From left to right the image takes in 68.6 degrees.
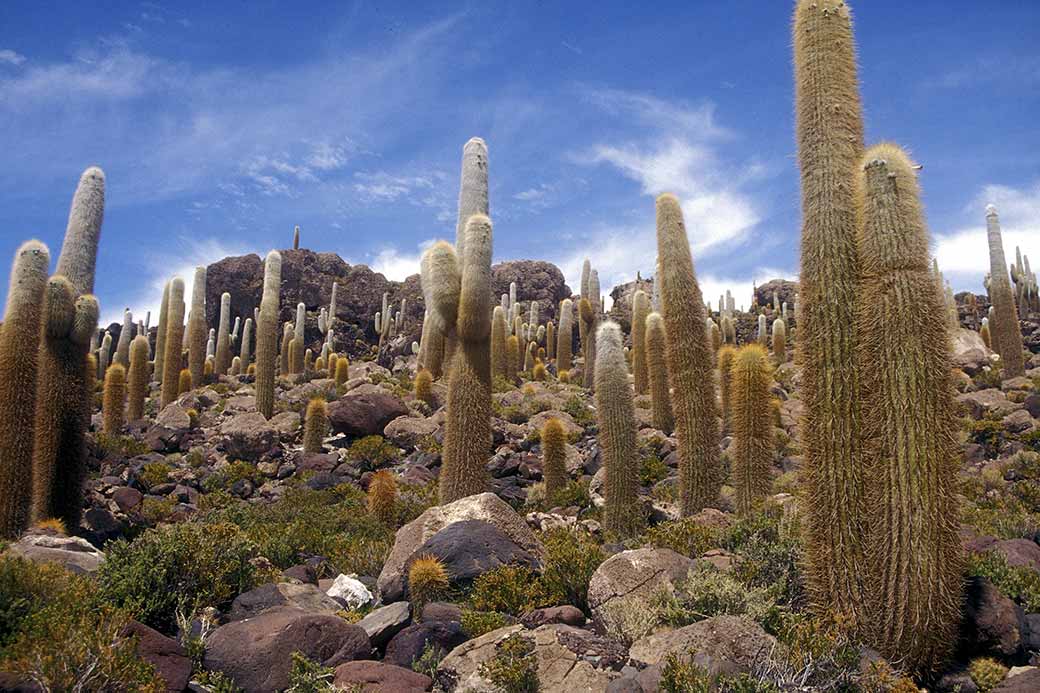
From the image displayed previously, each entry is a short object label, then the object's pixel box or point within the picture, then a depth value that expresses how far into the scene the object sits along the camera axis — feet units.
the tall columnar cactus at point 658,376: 55.11
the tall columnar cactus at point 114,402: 63.05
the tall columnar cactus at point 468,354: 36.40
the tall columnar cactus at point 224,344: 115.85
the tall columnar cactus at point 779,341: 98.02
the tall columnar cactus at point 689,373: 34.50
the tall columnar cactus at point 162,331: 102.06
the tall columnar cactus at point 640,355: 69.36
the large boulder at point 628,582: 21.16
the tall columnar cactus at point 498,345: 84.53
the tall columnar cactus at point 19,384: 36.24
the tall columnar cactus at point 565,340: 99.14
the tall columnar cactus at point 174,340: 80.53
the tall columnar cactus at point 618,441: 33.86
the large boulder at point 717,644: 17.72
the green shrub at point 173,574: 21.90
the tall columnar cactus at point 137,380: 73.10
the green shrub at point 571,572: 23.54
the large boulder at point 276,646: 18.79
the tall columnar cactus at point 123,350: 102.27
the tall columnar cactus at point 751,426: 32.19
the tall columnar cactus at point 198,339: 92.85
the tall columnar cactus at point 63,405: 37.60
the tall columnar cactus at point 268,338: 68.28
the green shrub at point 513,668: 17.47
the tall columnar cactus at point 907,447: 17.99
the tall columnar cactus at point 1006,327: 72.33
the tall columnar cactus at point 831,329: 19.36
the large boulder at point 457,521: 27.04
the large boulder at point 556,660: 18.06
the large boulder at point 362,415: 60.29
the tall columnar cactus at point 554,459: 42.09
